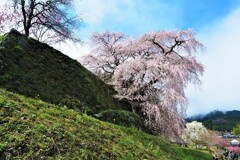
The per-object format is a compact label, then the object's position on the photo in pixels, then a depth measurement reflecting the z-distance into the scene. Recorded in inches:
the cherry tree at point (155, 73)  408.2
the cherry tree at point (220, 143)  1661.0
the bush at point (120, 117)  241.2
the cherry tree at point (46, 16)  347.2
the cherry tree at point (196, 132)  1531.9
